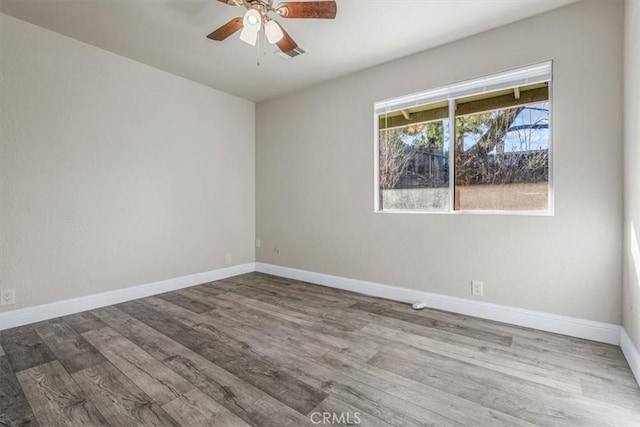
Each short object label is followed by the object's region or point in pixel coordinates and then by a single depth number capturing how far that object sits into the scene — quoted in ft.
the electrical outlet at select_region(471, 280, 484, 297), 8.95
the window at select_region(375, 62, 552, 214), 8.30
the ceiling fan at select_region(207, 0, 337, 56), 6.37
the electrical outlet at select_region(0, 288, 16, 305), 8.12
